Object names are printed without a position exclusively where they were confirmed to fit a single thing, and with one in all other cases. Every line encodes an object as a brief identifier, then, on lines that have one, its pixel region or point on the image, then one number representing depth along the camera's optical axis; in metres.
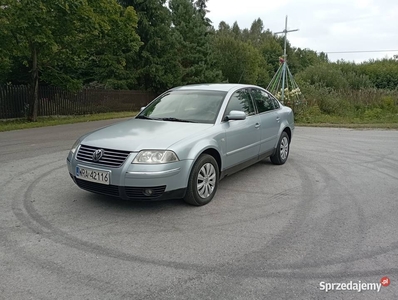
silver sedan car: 4.04
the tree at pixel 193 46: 35.75
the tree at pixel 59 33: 13.07
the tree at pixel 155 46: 27.44
